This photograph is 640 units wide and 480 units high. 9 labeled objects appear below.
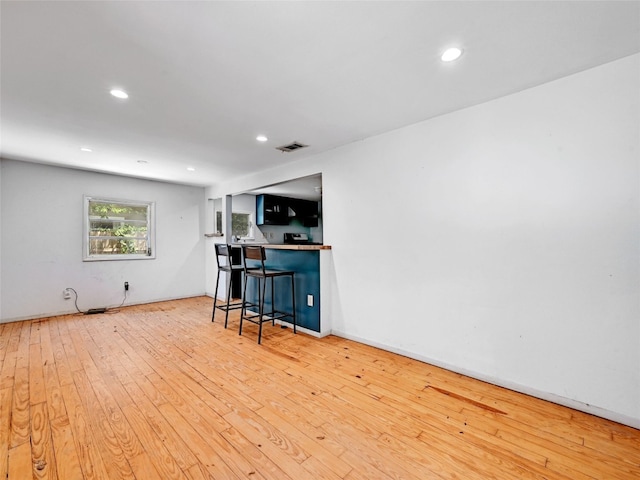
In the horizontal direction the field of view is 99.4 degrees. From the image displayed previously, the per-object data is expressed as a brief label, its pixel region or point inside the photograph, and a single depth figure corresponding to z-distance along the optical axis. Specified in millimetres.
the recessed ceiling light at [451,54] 1651
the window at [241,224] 6460
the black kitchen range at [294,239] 6852
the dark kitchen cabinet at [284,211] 6547
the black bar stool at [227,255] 3721
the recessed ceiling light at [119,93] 2067
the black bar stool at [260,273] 3203
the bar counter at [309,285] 3318
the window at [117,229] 4578
